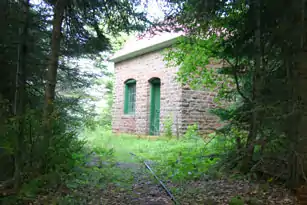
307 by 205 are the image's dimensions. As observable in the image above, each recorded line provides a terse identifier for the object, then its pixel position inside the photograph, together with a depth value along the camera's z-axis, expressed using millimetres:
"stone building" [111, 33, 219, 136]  11211
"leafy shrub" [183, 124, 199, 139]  9884
